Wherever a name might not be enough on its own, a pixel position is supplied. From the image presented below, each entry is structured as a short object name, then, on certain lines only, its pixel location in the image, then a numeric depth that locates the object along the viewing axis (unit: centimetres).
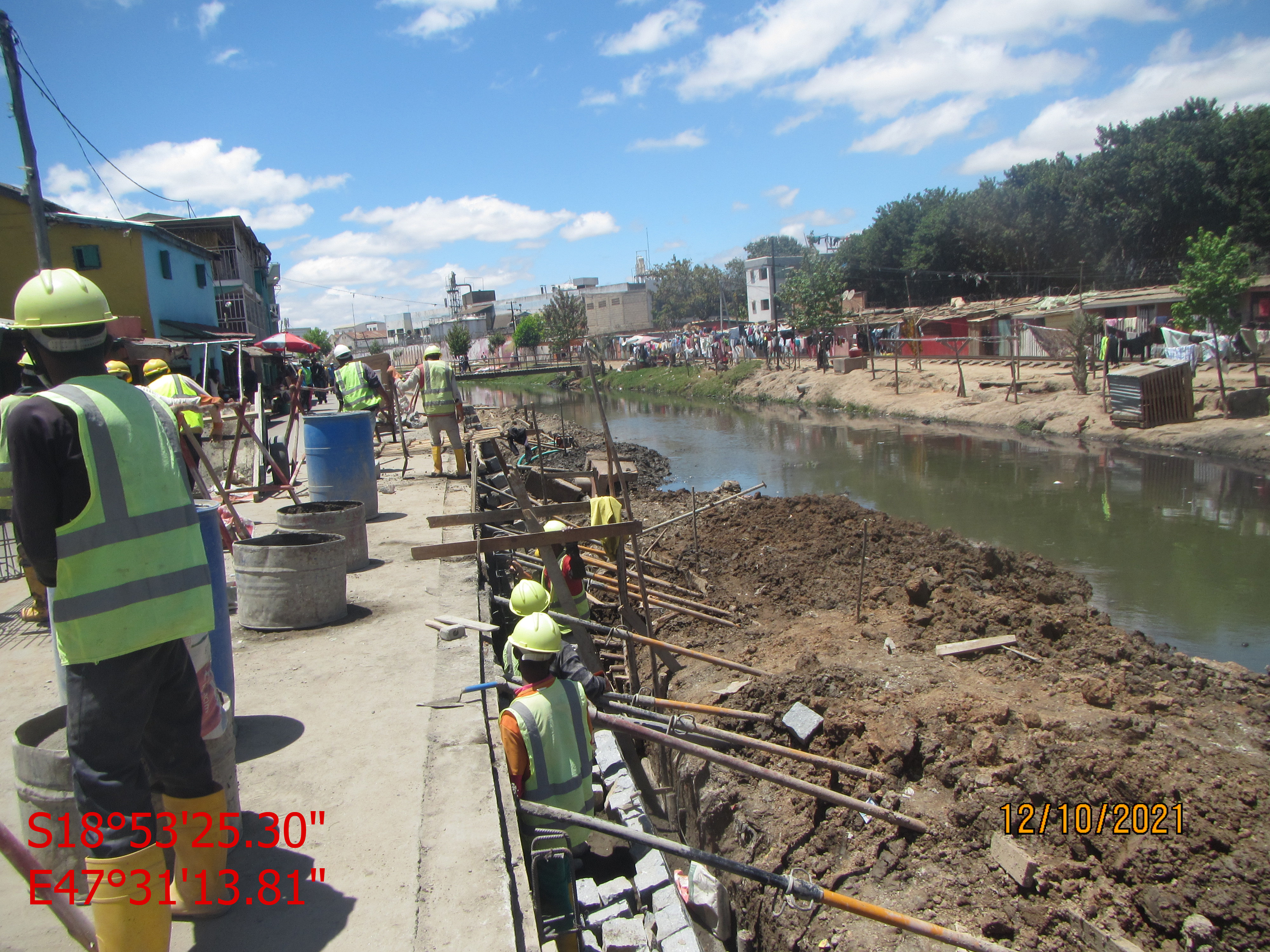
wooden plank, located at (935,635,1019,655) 692
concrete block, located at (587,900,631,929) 404
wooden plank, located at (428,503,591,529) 573
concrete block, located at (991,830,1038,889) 416
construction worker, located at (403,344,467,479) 1140
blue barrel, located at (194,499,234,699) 382
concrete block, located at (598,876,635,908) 424
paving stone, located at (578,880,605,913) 418
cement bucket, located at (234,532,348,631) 549
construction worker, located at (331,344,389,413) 1111
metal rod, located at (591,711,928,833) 420
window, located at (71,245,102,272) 2409
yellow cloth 700
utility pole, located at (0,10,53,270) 1201
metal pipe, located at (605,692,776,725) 525
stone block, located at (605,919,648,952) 381
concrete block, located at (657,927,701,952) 394
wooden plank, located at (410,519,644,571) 514
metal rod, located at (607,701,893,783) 480
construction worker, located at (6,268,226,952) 227
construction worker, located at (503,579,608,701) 427
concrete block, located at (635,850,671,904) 439
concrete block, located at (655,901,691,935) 407
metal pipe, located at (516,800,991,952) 314
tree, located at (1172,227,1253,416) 1877
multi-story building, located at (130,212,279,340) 3722
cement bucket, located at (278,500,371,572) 651
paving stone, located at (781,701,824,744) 546
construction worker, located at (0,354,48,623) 515
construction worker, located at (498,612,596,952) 373
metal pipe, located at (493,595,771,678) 605
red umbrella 2100
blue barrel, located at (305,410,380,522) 833
